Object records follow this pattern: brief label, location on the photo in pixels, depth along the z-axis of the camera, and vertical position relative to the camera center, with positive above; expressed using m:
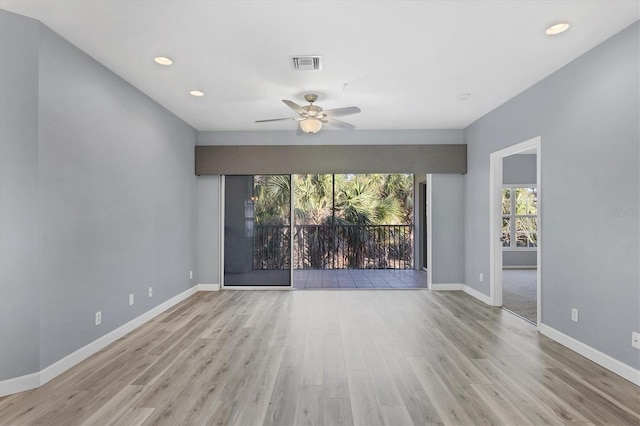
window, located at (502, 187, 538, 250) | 7.62 -0.07
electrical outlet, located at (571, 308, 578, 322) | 3.00 -0.92
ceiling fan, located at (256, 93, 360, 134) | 3.59 +1.15
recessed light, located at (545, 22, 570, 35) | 2.46 +1.44
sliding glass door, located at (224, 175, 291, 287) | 5.54 -0.32
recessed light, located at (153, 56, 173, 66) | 2.99 +1.44
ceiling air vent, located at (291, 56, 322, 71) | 2.97 +1.43
